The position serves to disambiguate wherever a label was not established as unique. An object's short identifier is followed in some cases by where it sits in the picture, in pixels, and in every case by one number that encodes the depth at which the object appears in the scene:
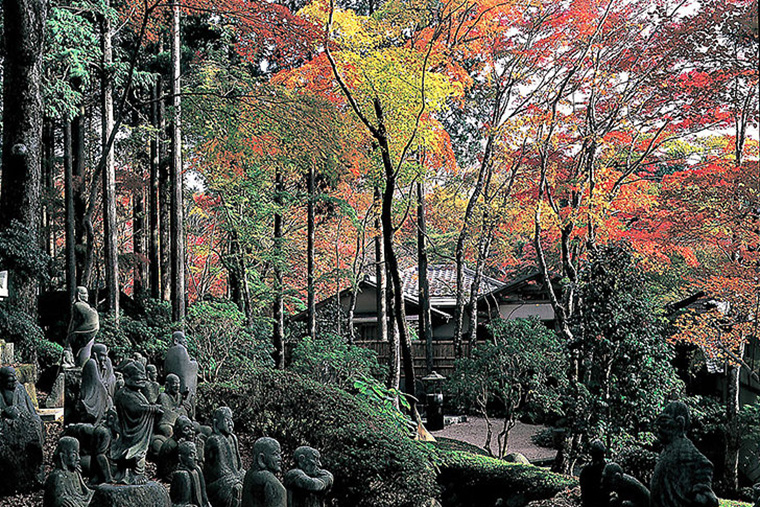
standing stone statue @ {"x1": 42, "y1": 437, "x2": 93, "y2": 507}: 5.37
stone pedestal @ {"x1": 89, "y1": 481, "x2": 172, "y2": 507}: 4.99
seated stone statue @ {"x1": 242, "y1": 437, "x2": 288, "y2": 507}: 5.07
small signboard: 9.94
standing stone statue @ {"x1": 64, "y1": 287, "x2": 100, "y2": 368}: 9.28
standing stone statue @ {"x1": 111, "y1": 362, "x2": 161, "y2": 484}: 6.32
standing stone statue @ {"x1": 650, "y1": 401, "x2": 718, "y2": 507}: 4.70
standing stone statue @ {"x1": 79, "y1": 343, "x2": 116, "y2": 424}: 7.86
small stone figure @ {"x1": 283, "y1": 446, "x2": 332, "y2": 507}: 5.11
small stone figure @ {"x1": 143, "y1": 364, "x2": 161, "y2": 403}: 8.41
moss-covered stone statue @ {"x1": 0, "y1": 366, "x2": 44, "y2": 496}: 6.98
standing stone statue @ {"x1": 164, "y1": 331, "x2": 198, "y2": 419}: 9.88
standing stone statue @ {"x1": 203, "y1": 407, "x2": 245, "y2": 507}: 6.03
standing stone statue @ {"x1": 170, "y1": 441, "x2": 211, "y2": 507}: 5.39
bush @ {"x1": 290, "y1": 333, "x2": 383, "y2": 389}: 14.34
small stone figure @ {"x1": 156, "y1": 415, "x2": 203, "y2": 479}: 6.99
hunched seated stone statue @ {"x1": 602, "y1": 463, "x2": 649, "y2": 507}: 5.57
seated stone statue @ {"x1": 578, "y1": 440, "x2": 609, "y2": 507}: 6.36
